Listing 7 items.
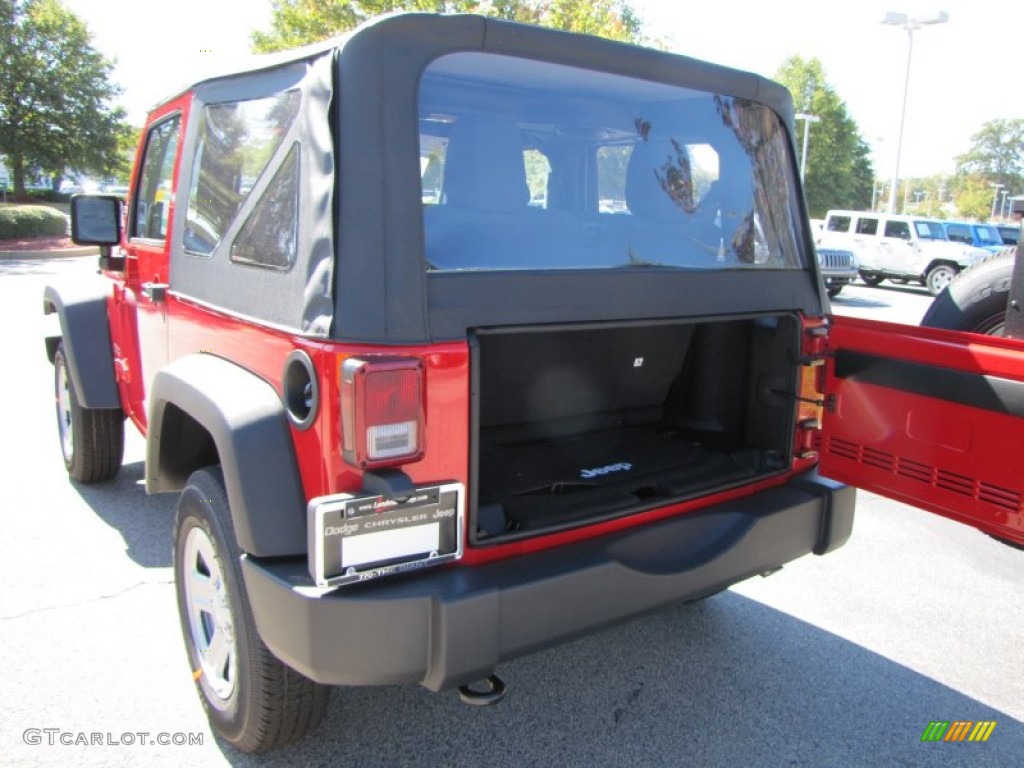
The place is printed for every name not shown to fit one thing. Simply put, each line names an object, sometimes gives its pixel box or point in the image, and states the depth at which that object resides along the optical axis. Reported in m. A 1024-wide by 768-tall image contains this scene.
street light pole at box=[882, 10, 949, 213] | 24.80
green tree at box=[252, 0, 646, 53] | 12.54
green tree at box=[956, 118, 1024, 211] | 75.56
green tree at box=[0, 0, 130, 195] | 29.08
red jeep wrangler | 1.94
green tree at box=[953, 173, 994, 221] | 62.38
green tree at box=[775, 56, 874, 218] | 53.81
